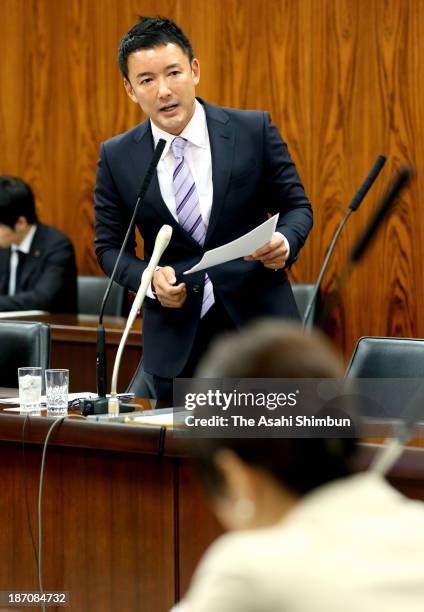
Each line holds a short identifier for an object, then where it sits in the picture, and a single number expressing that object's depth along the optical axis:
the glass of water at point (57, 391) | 5.24
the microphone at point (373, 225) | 3.42
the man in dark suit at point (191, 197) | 5.47
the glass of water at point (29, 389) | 5.37
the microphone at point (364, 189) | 4.95
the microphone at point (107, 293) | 4.99
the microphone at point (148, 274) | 4.89
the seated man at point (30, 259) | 10.43
